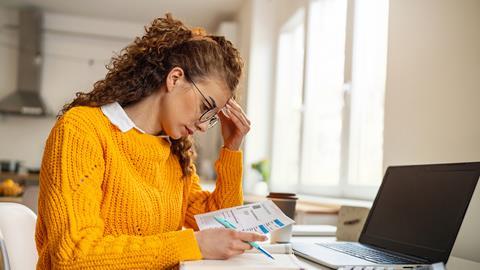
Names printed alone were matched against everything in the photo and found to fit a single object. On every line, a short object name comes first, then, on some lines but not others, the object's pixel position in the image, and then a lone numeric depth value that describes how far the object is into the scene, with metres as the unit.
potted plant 3.45
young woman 0.86
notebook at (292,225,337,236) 1.45
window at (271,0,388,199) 2.44
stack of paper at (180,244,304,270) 0.78
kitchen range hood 5.10
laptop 0.97
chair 1.18
